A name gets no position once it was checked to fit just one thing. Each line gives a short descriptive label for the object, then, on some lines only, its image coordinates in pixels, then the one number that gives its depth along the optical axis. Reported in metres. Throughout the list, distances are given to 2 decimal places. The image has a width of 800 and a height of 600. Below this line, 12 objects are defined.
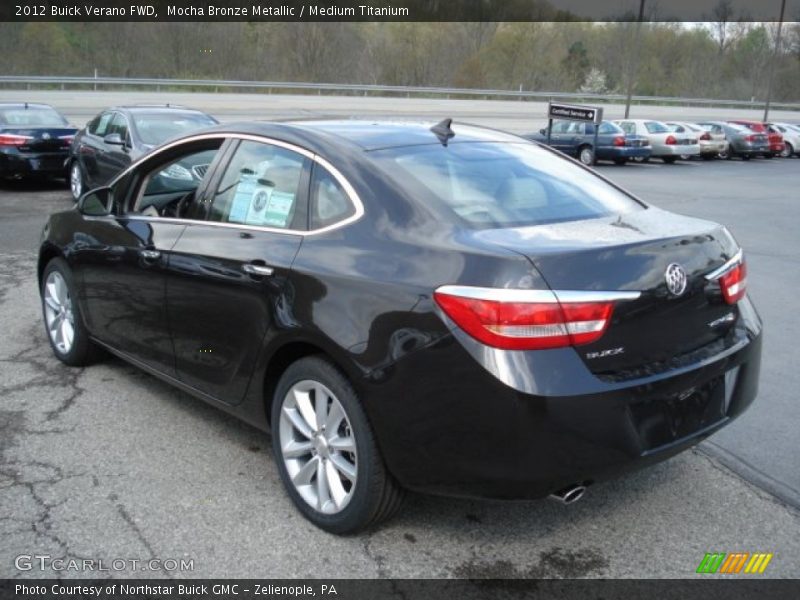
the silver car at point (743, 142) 33.00
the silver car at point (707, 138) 30.55
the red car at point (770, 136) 33.72
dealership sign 23.39
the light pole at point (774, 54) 46.49
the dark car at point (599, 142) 27.47
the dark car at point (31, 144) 14.06
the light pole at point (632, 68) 39.34
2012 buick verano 2.89
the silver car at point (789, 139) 35.75
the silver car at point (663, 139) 28.92
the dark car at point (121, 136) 11.89
